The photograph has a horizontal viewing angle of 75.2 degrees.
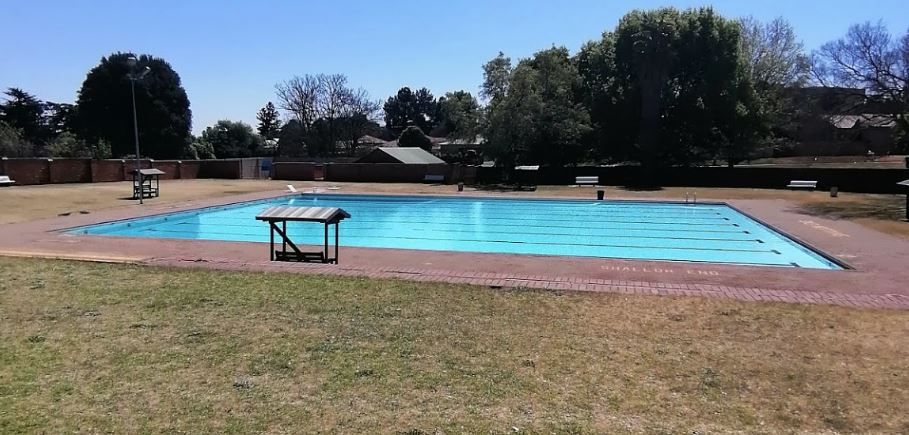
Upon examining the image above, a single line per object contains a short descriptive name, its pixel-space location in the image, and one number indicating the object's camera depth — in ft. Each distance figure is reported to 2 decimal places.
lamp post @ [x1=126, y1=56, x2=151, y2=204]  63.79
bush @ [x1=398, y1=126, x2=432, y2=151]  186.19
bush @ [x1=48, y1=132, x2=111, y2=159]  106.01
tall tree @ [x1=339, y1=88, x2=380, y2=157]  198.70
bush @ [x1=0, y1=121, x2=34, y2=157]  119.71
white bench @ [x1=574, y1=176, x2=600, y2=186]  100.48
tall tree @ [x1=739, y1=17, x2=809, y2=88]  129.29
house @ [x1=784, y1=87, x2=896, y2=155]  113.41
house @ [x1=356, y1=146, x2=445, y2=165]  122.52
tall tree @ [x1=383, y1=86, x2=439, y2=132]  326.10
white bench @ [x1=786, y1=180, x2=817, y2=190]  88.27
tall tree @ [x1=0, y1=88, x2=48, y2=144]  174.81
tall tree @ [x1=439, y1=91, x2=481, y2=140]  110.32
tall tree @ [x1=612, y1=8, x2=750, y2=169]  102.58
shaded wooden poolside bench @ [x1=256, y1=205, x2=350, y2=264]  29.26
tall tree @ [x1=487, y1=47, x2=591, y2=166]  100.07
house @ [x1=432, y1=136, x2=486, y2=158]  159.59
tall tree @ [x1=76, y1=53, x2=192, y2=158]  152.15
